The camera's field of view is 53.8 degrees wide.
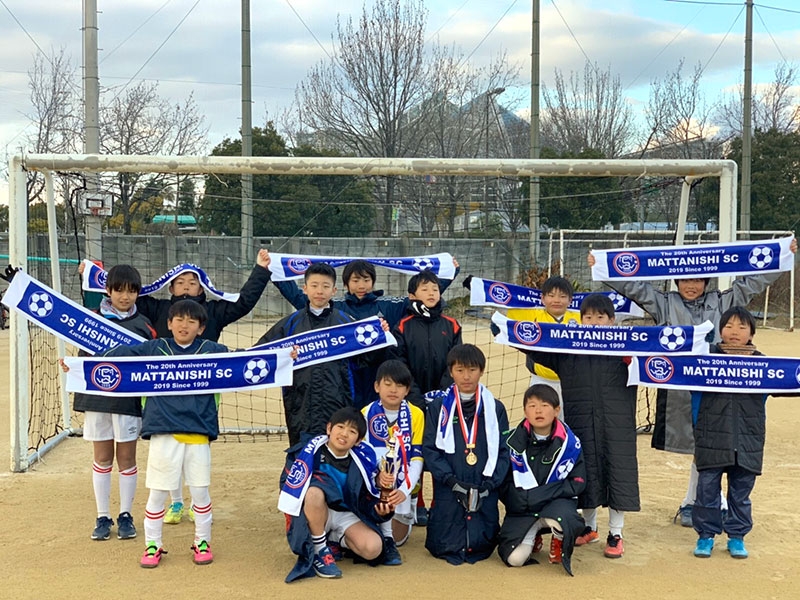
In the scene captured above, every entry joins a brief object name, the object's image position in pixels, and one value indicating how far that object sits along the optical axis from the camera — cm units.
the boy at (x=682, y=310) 505
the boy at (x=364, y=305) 510
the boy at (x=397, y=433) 430
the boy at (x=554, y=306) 507
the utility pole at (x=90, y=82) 1298
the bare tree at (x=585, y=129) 2719
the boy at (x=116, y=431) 464
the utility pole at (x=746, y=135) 2014
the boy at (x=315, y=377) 473
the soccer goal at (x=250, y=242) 619
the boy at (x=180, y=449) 425
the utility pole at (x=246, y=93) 1717
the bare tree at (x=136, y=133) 2261
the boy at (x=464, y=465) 430
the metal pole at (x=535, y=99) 1747
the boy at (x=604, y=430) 445
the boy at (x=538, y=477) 424
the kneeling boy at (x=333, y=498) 411
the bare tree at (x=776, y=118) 2732
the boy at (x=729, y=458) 440
